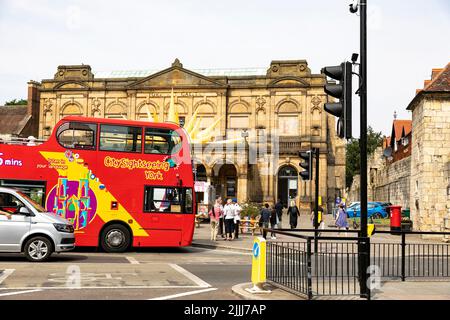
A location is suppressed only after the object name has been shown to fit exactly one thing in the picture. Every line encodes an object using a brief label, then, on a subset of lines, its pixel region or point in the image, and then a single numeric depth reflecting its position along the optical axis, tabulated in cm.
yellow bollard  1052
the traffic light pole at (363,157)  1000
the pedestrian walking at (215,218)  2585
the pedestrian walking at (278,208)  2973
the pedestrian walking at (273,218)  2873
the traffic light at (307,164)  2048
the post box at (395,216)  2658
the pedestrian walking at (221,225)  2808
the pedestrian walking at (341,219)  2833
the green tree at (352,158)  10012
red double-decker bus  1981
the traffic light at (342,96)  1009
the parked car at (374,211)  4903
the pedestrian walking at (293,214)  2964
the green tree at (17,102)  8607
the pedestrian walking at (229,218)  2620
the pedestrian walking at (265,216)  2771
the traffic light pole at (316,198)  2071
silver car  1627
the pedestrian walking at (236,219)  2641
